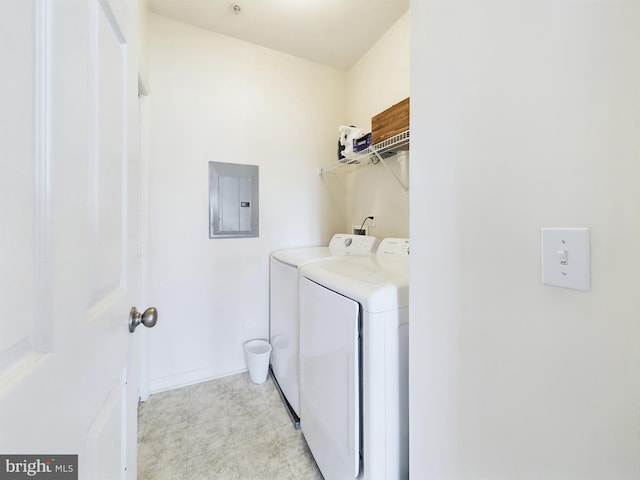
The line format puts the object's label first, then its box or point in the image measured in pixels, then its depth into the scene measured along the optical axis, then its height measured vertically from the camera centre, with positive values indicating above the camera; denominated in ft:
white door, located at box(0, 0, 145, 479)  0.96 +0.04
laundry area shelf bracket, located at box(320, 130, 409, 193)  5.41 +2.18
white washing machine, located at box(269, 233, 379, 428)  5.24 -1.43
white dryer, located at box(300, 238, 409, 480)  3.01 -1.67
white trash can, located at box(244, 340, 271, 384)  6.59 -3.25
